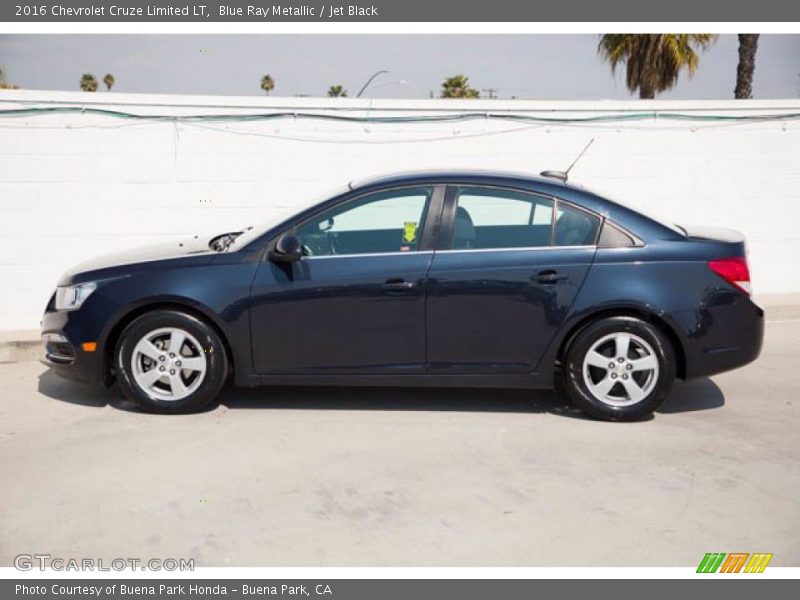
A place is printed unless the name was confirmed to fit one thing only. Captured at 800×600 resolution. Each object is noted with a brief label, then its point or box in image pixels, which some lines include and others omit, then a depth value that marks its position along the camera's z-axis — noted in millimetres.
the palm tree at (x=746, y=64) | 20797
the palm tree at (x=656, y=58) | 23016
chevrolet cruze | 5684
